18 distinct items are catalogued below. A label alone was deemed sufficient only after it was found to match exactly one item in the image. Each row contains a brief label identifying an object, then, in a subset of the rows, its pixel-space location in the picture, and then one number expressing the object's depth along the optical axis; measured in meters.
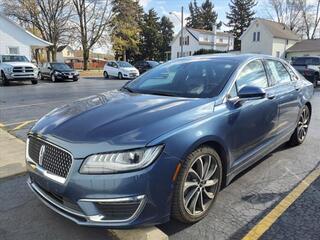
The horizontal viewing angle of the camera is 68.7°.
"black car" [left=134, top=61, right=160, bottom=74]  24.00
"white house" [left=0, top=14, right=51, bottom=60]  20.42
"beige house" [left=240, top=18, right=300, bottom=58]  34.23
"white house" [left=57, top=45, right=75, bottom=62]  65.76
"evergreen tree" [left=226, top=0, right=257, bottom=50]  51.62
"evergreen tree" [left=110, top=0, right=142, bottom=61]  29.78
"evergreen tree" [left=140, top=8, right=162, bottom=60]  43.58
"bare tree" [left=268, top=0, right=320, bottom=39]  42.52
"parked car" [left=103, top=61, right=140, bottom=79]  18.91
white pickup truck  13.64
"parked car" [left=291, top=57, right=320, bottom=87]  12.23
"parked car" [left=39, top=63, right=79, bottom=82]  16.35
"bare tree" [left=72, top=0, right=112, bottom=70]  29.22
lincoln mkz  1.84
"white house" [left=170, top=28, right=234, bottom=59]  41.87
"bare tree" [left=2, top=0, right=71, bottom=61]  27.05
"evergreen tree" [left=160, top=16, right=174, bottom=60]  52.24
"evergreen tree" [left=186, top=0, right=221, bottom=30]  58.23
